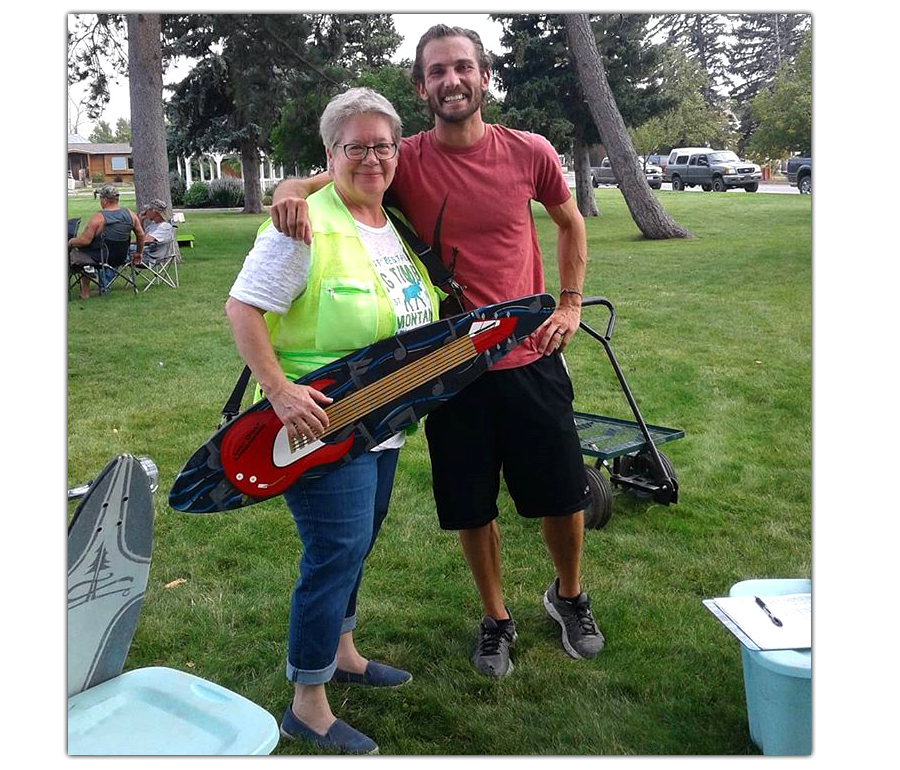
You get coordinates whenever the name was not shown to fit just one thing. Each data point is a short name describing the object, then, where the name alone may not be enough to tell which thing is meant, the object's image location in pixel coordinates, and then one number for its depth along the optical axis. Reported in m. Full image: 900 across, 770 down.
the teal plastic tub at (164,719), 1.84
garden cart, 3.14
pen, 1.92
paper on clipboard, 1.86
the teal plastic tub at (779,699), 1.84
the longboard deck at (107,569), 1.78
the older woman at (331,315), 1.70
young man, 2.05
